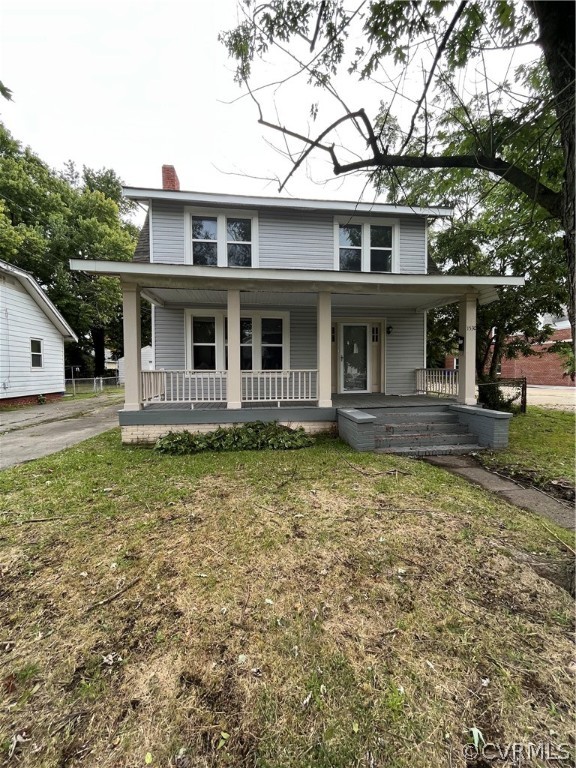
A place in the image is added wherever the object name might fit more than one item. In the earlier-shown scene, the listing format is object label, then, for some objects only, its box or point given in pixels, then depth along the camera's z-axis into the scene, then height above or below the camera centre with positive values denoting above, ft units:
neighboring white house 39.88 +4.24
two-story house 22.35 +5.58
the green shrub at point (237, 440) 20.59 -4.44
